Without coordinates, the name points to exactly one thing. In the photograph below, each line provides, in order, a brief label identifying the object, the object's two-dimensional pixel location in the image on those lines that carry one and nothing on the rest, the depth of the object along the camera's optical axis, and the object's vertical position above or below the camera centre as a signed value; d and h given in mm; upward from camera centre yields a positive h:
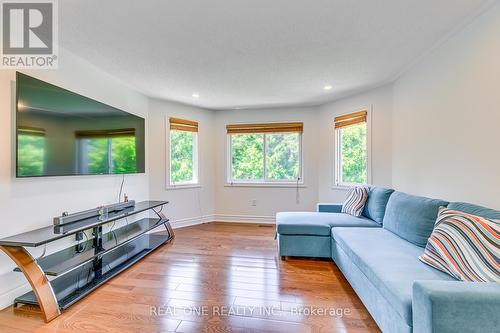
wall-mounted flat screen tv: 1944 +327
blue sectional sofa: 1094 -702
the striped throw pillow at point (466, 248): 1341 -511
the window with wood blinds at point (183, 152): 4457 +277
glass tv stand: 1782 -846
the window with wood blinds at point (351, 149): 3885 +287
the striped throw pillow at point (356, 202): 3191 -491
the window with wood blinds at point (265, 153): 4805 +273
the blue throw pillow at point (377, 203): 2887 -471
